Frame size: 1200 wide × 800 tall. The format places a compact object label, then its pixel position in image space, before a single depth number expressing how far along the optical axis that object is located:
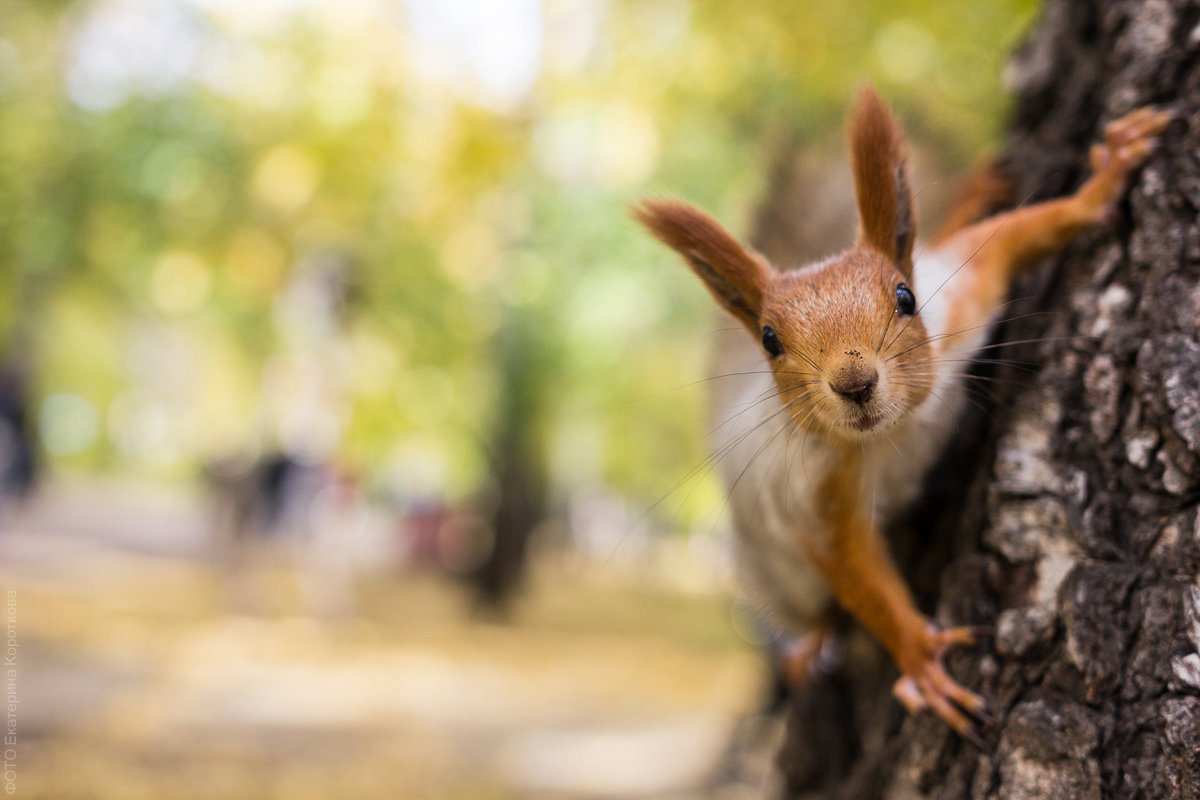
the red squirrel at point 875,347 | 0.49
